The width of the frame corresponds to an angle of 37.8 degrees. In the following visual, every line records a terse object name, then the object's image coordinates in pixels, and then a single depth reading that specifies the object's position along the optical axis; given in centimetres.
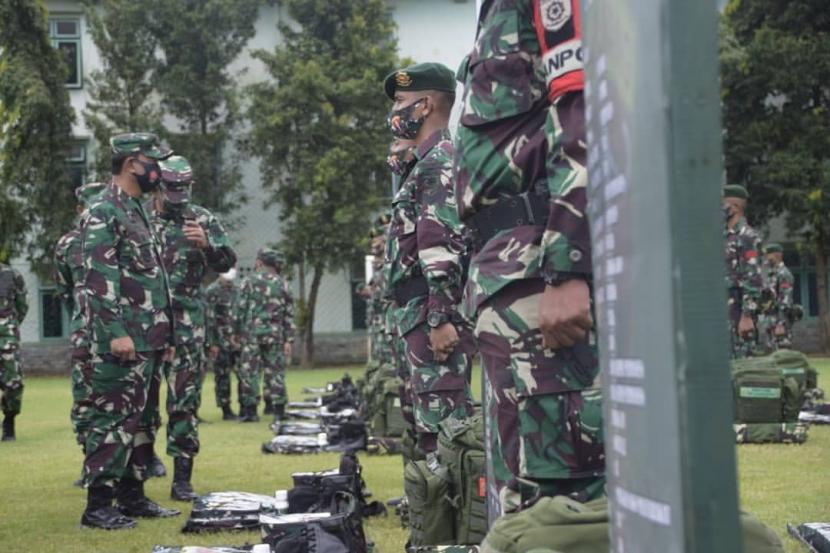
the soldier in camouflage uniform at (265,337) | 1513
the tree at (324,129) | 3156
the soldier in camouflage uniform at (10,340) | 1259
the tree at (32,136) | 3053
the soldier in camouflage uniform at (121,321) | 689
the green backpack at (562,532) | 255
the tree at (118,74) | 3209
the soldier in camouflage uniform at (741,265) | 1189
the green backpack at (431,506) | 527
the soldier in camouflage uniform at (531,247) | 302
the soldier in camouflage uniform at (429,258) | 563
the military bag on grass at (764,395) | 1017
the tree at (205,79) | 3222
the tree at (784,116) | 3033
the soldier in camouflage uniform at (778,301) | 1829
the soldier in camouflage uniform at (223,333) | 1609
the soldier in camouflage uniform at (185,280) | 816
